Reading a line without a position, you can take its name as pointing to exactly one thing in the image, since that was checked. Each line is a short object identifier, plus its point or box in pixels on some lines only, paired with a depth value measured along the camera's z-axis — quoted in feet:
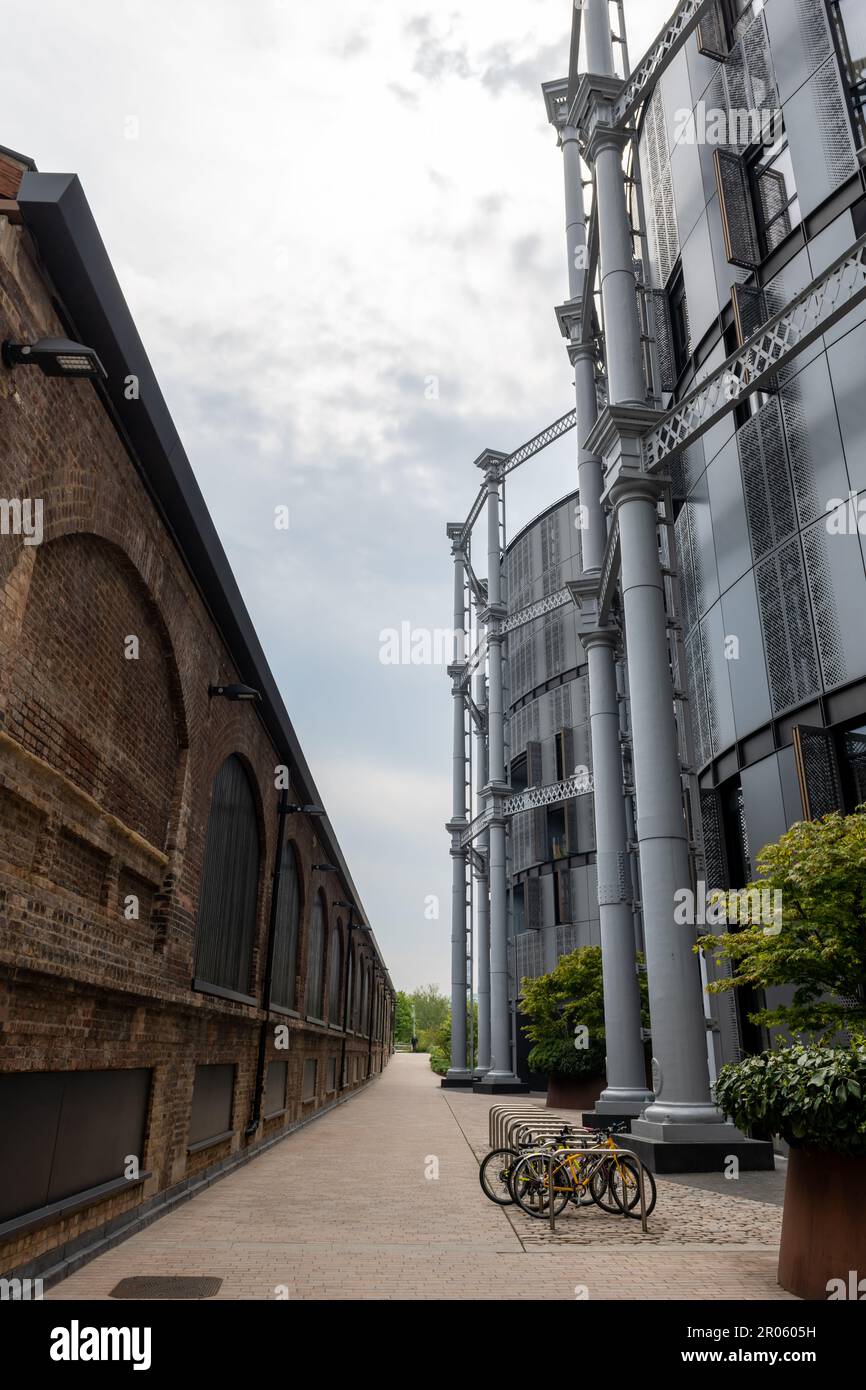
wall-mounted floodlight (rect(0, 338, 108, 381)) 19.29
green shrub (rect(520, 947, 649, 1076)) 75.61
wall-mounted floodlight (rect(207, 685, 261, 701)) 38.58
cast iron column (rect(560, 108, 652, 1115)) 55.11
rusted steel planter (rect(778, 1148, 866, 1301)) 18.92
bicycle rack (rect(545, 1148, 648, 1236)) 29.07
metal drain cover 20.34
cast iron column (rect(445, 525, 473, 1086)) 131.23
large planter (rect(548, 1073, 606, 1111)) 75.61
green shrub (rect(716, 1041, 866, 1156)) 18.90
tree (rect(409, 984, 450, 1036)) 425.28
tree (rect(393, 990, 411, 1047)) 481.05
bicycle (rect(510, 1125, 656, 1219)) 29.73
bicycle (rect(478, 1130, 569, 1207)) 33.35
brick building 20.33
